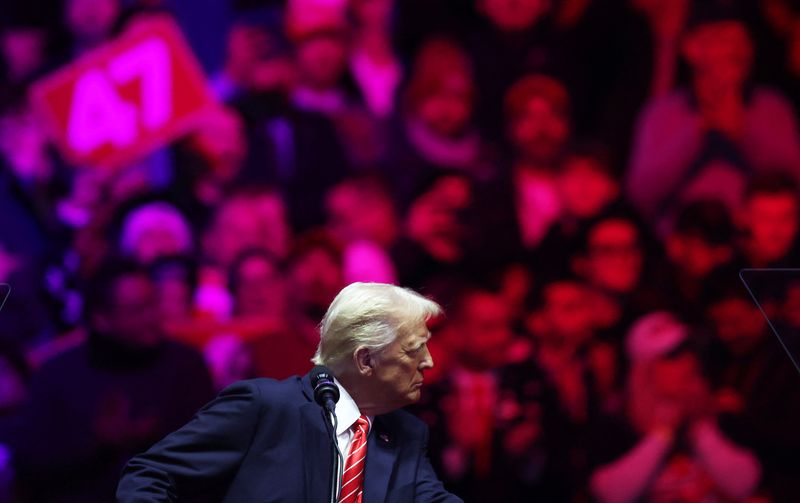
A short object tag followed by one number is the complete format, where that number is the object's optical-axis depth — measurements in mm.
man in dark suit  16182
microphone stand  16188
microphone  16170
